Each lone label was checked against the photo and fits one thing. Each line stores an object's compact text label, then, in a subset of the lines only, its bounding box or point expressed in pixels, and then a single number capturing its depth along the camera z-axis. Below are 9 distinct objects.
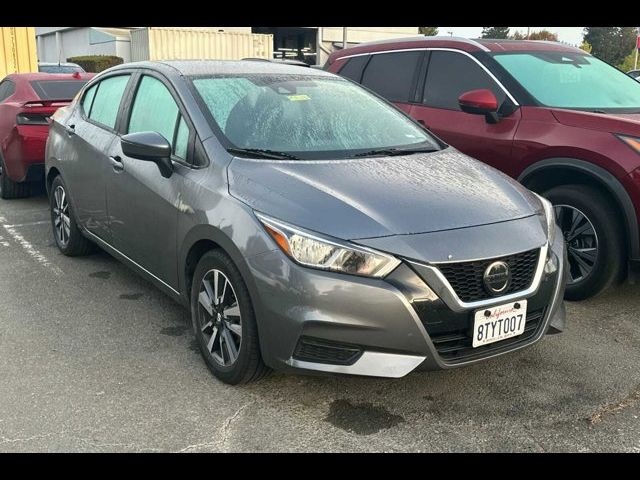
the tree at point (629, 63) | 47.50
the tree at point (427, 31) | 46.41
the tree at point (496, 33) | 66.75
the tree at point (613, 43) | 65.31
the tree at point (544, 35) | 59.06
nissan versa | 2.78
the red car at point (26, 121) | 6.91
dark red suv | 4.30
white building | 31.38
